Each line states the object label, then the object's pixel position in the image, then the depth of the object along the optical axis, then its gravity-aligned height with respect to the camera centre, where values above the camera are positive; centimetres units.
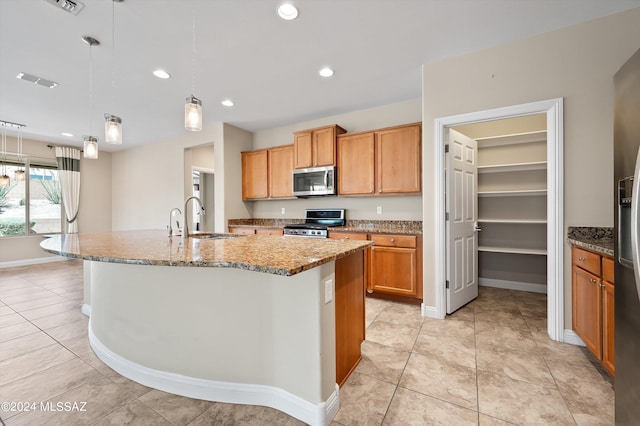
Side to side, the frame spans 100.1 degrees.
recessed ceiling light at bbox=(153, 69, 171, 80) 295 +156
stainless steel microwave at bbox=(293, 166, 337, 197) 404 +48
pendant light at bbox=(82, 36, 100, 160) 237 +68
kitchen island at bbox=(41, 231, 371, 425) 138 -63
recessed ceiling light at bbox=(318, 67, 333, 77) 295 +158
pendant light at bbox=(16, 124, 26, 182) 537 +91
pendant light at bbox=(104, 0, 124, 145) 224 +71
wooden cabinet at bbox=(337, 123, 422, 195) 348 +70
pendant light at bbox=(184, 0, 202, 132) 196 +73
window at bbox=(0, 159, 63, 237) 537 +25
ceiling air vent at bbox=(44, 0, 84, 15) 192 +152
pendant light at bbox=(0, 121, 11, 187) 510 +115
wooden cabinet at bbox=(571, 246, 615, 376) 166 -64
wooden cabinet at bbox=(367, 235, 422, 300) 314 -66
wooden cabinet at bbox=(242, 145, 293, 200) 461 +70
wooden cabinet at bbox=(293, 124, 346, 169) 407 +103
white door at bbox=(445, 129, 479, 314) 285 -10
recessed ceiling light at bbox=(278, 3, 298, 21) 201 +155
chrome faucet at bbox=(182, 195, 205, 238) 244 -17
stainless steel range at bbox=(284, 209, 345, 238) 389 -18
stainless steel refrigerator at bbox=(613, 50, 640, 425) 106 -17
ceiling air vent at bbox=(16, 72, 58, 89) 300 +155
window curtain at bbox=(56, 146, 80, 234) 600 +72
